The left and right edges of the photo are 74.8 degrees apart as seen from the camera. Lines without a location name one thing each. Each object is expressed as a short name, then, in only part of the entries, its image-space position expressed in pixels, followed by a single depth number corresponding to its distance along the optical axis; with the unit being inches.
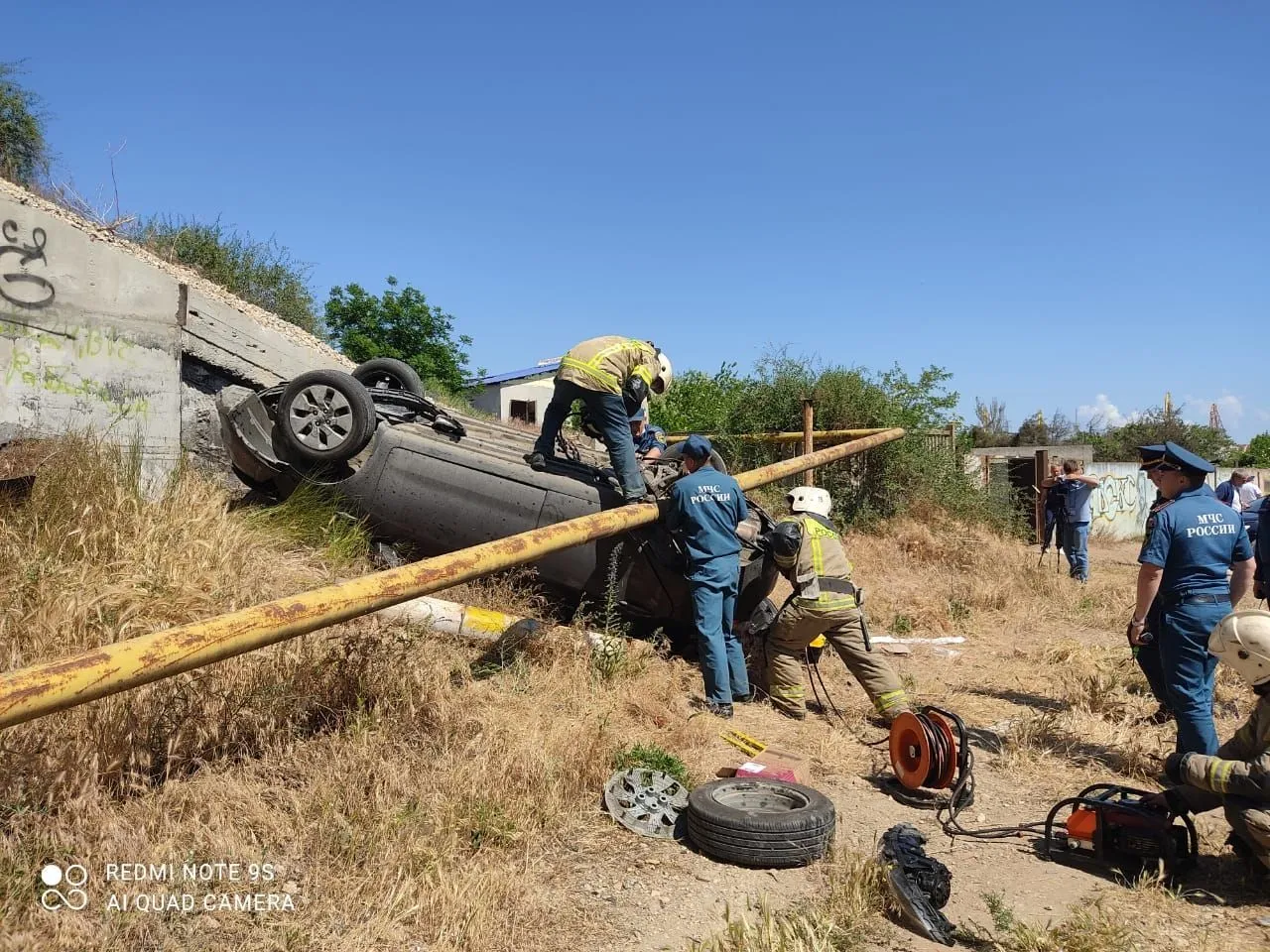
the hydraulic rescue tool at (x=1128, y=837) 128.8
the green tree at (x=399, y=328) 1019.3
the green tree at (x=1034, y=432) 1282.0
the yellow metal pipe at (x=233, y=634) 95.7
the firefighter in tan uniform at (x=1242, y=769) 121.3
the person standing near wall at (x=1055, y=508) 409.7
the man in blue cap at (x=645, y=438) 292.9
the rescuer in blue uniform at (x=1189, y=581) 160.2
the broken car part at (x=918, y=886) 111.7
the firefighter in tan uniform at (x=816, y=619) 199.5
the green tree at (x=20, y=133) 531.8
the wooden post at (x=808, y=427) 377.1
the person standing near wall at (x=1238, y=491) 366.3
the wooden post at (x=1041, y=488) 506.6
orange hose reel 154.8
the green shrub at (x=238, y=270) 549.6
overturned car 223.3
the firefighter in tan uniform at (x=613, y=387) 219.8
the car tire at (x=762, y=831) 130.3
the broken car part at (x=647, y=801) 140.1
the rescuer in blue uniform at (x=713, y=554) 205.9
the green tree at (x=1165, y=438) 1083.3
